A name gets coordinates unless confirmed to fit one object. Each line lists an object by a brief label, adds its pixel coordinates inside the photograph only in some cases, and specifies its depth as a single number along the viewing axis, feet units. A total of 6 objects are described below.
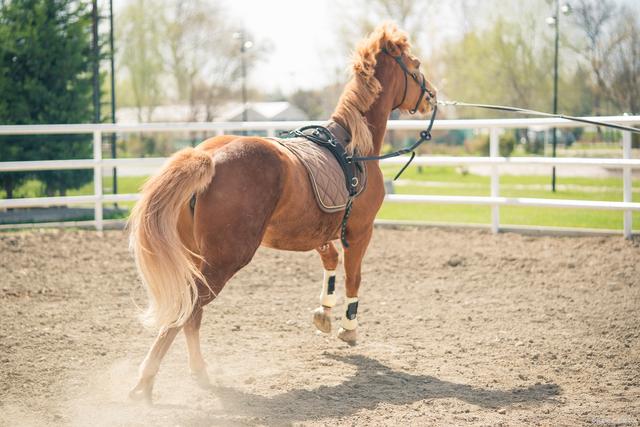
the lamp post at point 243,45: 82.42
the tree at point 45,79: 42.14
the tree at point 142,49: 116.26
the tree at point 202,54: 120.47
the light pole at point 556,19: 55.88
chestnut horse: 12.75
